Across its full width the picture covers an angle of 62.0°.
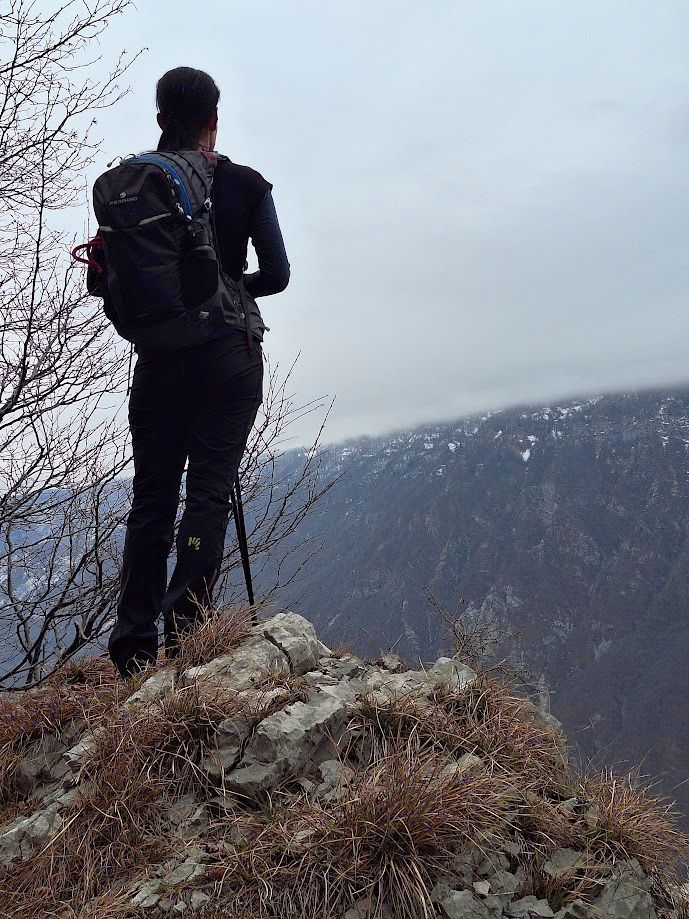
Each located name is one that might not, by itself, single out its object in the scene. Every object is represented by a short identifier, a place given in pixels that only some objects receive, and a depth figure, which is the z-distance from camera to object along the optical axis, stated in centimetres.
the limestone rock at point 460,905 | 211
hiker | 337
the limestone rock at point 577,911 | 222
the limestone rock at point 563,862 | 235
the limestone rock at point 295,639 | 370
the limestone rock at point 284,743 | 268
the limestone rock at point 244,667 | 322
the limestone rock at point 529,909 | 218
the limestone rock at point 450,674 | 350
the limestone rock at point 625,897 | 228
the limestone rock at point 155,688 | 315
